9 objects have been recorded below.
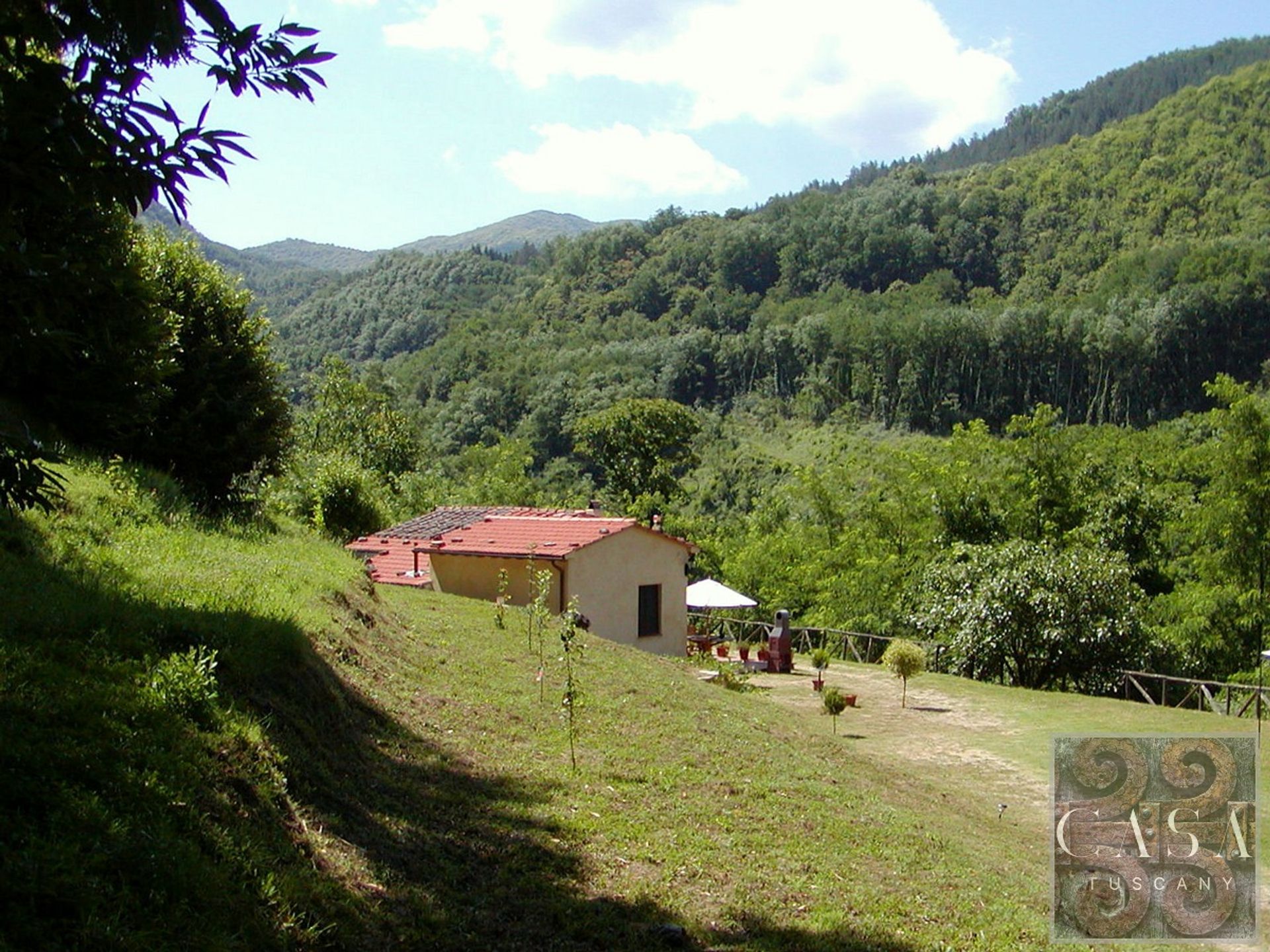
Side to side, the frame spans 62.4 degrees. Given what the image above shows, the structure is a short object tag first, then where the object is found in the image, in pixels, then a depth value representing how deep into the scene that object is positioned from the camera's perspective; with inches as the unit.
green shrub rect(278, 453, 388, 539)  971.9
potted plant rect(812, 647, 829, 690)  925.8
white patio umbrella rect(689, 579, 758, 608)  1092.5
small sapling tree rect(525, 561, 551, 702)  474.6
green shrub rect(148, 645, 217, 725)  217.2
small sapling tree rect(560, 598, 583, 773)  357.1
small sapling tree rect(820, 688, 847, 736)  682.8
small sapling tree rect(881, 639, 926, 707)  834.8
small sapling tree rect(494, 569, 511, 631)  668.7
